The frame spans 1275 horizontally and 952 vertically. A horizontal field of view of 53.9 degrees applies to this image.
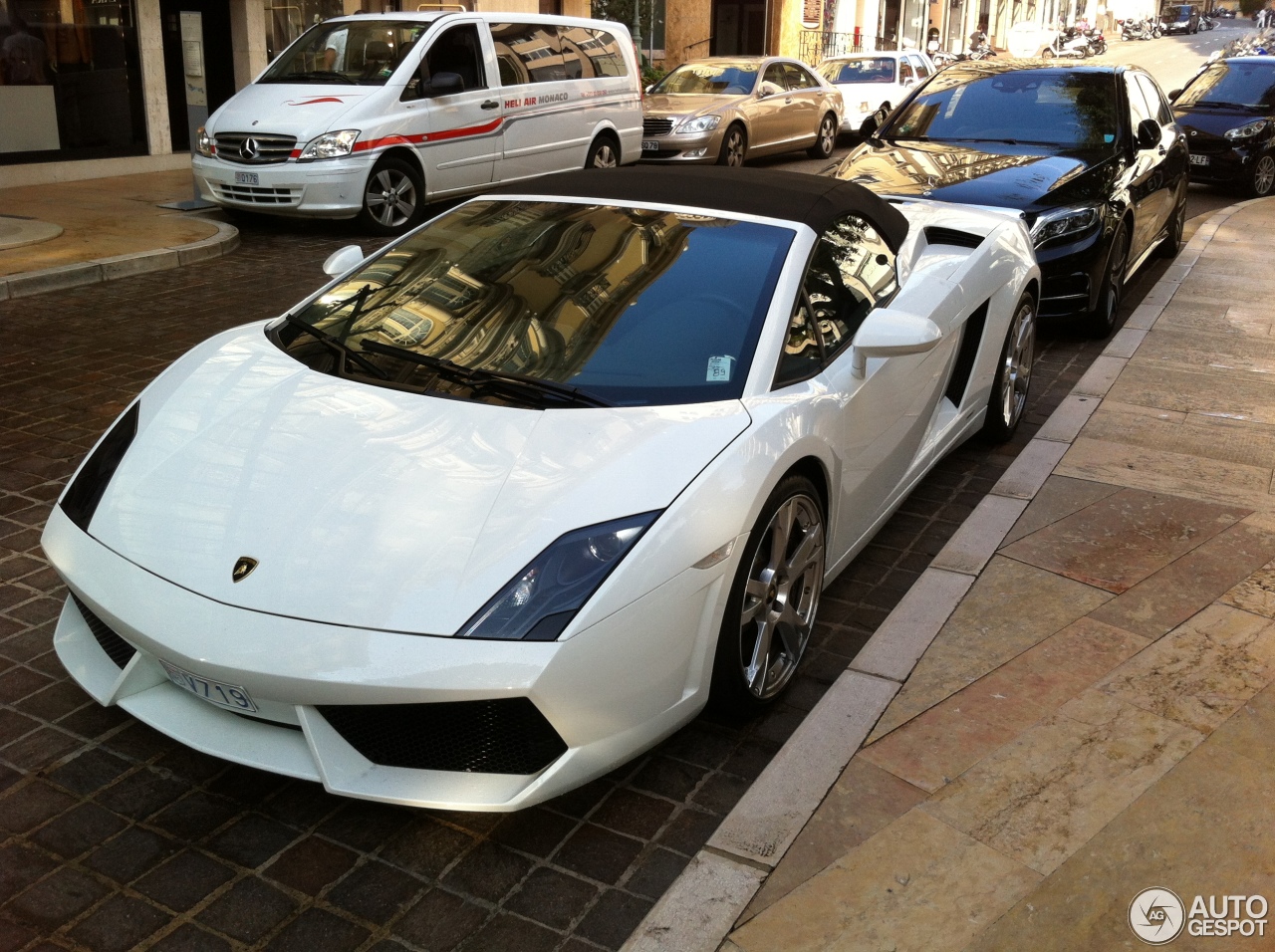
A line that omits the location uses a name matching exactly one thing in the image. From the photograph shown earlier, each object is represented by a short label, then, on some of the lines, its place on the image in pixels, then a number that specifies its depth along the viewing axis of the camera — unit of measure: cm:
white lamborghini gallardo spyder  289
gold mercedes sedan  1602
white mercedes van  1121
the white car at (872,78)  2142
